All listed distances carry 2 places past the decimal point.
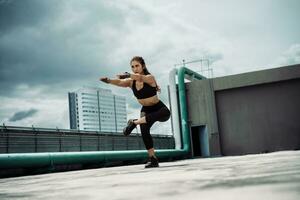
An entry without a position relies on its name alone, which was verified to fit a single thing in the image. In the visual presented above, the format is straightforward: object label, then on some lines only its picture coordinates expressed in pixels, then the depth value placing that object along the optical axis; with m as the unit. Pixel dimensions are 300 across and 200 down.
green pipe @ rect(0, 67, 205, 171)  6.14
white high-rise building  164.09
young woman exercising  4.38
